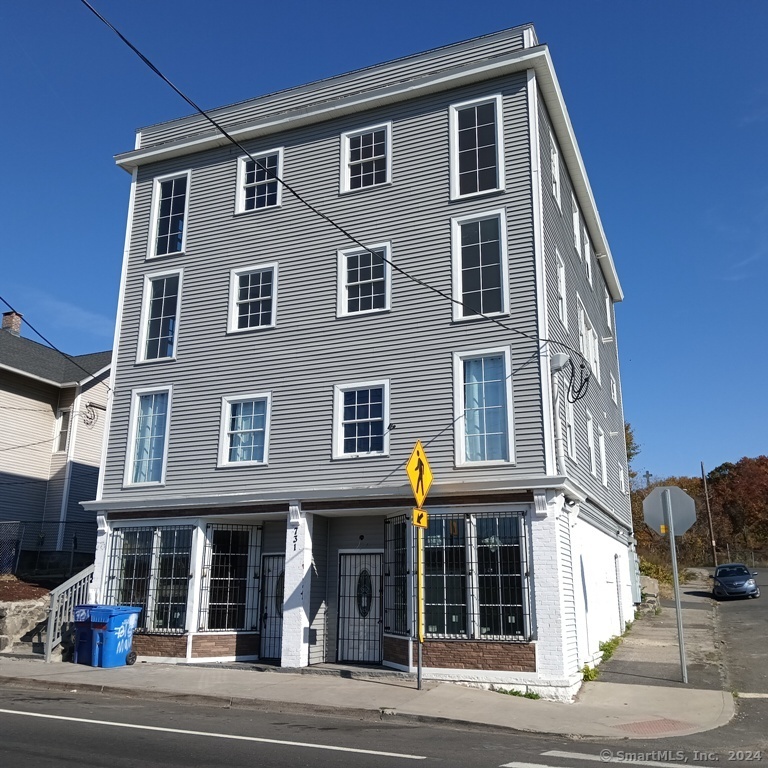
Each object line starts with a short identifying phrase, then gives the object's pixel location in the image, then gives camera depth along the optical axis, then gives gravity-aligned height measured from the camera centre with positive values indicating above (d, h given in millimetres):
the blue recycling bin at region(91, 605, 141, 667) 15633 -270
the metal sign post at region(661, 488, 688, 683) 13570 +1571
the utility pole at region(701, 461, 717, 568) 50781 +6588
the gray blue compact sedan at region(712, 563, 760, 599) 30391 +1635
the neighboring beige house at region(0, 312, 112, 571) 25828 +5606
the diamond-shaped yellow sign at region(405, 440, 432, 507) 12830 +2371
